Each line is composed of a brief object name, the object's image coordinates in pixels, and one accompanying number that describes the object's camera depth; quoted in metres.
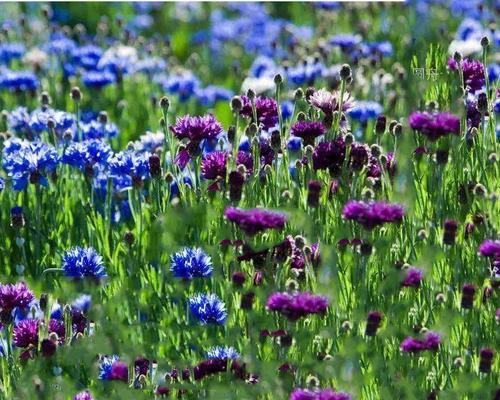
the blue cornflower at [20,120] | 7.79
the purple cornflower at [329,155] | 5.64
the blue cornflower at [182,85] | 9.54
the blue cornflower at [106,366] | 4.96
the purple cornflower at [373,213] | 4.68
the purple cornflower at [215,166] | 5.89
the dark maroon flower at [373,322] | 4.72
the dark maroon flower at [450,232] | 5.10
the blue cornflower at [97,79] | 9.01
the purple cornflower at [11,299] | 4.88
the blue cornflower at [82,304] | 5.34
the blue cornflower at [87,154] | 6.58
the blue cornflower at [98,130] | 7.66
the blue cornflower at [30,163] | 6.37
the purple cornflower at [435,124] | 5.15
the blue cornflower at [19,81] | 8.70
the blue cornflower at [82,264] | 5.53
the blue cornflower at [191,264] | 5.53
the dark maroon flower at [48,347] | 4.79
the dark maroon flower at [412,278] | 4.98
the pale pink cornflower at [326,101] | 5.87
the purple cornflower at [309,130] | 5.77
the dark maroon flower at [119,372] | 4.72
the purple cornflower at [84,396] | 4.62
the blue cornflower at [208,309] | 5.29
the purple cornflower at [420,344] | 4.61
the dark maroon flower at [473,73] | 6.41
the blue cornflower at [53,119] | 7.30
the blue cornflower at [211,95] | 9.92
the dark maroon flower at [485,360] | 4.61
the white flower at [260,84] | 8.08
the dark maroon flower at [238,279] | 4.93
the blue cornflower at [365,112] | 8.10
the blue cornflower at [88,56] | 9.51
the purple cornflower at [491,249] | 4.86
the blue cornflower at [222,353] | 4.85
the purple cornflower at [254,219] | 4.68
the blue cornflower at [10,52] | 10.02
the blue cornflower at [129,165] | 6.46
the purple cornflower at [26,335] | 5.04
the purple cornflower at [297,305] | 4.46
